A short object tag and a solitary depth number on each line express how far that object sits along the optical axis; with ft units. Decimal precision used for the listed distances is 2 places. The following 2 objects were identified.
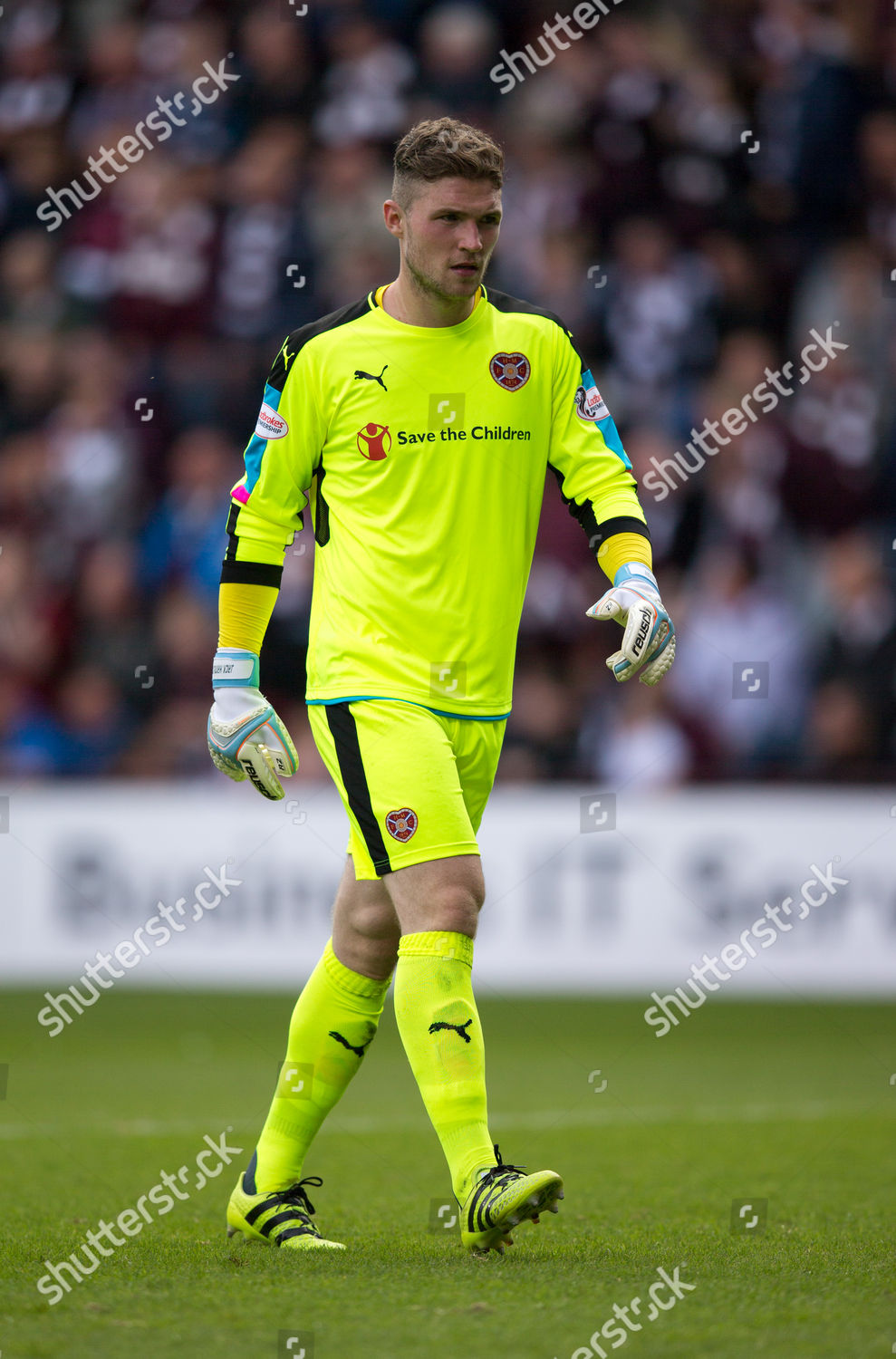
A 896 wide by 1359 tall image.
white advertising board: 59.52
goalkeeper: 24.38
